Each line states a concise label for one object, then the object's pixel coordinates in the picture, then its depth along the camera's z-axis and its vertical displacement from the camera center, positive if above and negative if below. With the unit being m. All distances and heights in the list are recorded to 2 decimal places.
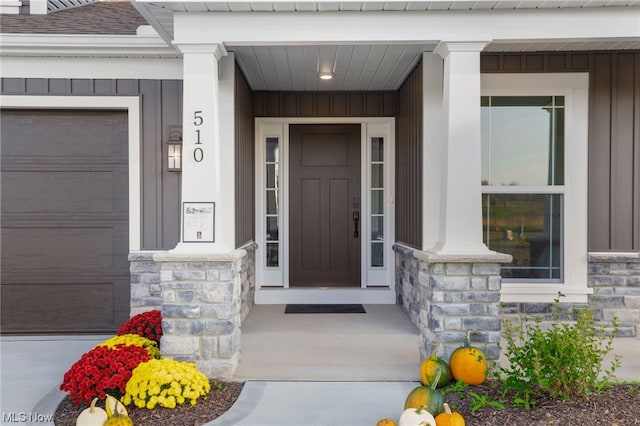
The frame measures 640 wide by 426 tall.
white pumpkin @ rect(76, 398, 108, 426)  2.64 -1.15
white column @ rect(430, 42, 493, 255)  3.62 +0.44
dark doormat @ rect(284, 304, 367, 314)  5.39 -1.16
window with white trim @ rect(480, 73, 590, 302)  4.70 +0.27
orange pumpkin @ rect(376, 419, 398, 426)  2.59 -1.16
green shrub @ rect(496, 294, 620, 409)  2.80 -0.93
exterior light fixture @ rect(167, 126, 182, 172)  4.84 +0.53
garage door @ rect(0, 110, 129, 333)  4.93 -0.11
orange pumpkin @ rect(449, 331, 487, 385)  3.26 -1.07
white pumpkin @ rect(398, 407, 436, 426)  2.54 -1.12
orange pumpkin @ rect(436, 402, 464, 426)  2.59 -1.14
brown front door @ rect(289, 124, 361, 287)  6.19 +0.01
